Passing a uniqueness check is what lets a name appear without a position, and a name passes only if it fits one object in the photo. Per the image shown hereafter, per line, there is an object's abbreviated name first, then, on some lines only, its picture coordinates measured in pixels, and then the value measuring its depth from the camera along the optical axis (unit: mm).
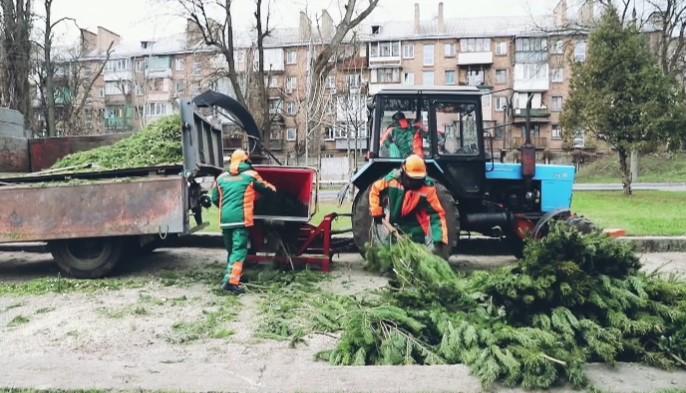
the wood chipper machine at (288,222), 7723
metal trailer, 7125
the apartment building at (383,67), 47531
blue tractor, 7965
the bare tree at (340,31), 18217
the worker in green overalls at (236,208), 6672
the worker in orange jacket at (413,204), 6594
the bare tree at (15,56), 18750
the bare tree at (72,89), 34875
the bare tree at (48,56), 24953
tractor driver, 8023
